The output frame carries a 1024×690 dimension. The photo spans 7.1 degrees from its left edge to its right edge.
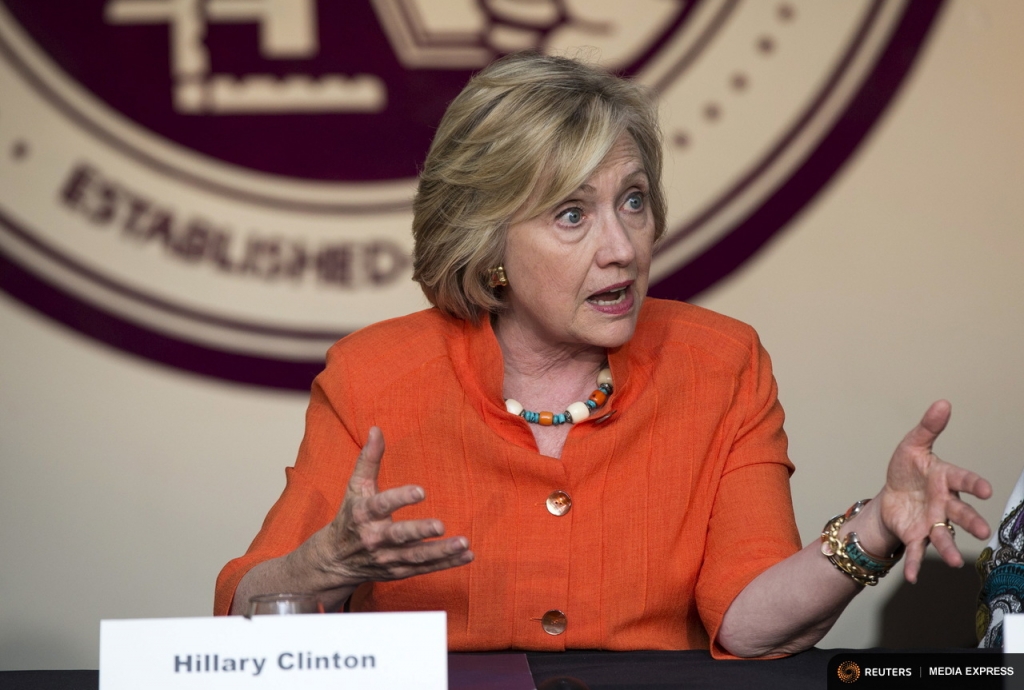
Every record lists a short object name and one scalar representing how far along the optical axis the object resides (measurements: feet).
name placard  21.93
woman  22.99
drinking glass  21.97
